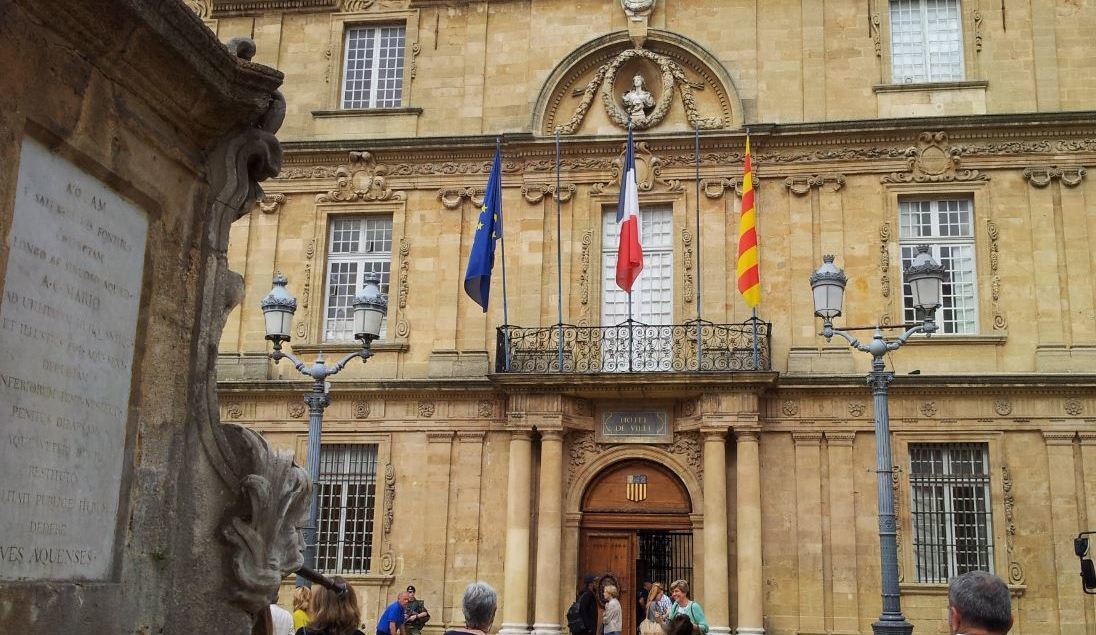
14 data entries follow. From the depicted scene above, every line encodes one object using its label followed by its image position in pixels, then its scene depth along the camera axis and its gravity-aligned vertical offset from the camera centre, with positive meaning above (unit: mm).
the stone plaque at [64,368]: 3494 +599
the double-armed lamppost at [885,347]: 11609 +2419
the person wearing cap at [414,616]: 14562 -735
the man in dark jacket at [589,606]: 12727 -488
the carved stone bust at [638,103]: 18562 +7575
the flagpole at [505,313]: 17422 +3875
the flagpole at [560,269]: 17312 +4615
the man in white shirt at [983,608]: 3537 -111
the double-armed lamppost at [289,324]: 12703 +2582
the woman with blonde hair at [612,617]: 12391 -590
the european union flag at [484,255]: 16391 +4426
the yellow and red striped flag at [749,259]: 15883 +4297
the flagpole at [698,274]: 16922 +4491
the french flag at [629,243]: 16250 +4594
